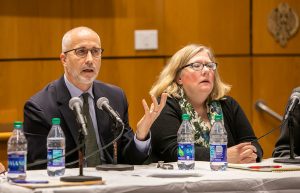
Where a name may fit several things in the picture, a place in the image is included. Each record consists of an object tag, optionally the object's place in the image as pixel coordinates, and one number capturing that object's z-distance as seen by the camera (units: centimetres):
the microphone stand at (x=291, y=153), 590
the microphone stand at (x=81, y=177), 479
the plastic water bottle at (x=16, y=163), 495
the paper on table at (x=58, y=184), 459
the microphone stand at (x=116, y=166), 550
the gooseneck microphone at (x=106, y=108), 543
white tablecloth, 467
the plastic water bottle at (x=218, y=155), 559
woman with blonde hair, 689
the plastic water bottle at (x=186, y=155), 566
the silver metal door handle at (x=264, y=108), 1000
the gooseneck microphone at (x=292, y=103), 582
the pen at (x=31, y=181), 475
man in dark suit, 621
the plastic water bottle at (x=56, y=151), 520
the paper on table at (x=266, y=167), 552
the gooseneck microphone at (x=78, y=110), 491
